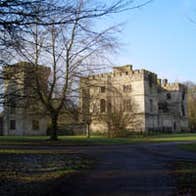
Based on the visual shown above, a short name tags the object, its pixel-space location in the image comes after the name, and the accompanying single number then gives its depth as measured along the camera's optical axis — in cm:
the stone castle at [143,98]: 3709
